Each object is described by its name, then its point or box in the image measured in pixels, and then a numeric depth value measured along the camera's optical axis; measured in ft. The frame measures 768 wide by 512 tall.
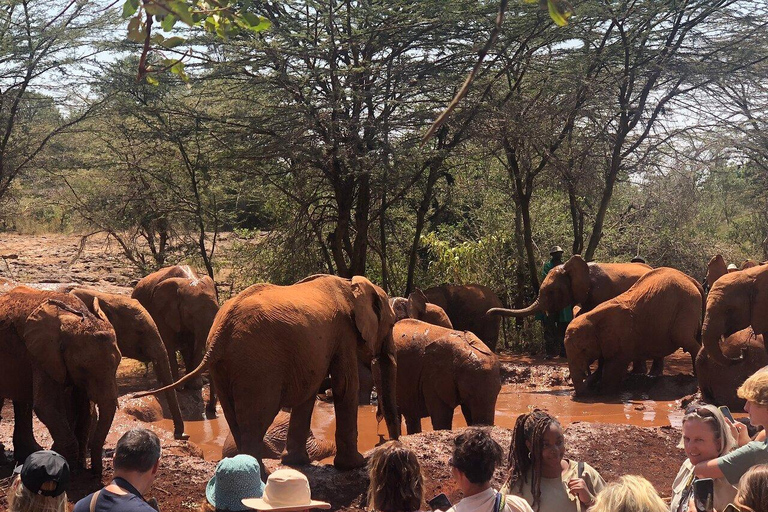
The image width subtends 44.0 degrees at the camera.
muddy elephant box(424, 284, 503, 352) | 55.36
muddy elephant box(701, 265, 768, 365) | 35.60
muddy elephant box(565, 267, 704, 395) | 42.37
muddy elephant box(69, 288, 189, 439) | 33.76
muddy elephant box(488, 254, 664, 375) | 49.67
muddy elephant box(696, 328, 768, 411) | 36.40
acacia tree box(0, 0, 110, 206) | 53.06
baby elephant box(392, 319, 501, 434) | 30.37
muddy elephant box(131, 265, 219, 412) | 44.14
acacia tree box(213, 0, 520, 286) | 50.03
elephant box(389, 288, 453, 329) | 40.83
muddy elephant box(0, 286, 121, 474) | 25.53
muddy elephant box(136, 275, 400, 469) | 23.47
